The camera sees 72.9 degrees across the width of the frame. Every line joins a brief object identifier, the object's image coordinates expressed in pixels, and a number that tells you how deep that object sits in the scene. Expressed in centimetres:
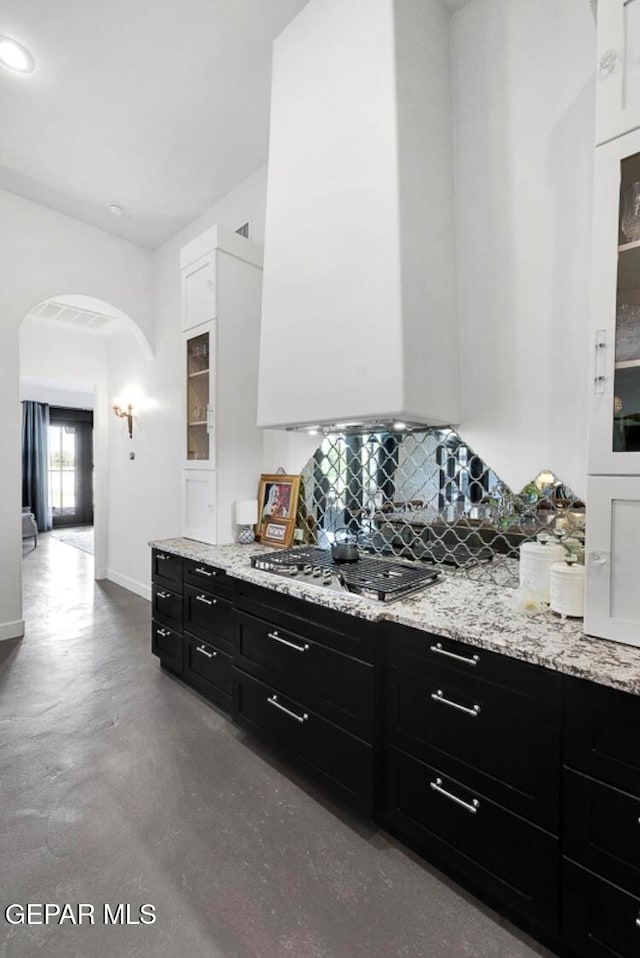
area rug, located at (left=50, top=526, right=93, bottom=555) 779
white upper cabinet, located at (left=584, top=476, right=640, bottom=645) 125
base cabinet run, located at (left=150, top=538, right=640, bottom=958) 113
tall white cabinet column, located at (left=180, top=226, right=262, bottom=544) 287
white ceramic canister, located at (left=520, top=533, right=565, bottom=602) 162
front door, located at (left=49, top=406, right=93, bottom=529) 967
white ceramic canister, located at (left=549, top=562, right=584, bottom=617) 145
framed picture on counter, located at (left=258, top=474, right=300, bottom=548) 280
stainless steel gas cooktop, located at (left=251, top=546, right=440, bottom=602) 176
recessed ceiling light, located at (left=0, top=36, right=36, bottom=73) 226
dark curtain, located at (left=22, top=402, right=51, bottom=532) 898
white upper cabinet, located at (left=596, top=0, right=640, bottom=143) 123
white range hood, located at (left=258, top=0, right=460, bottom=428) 180
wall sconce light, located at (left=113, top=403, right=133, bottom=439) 469
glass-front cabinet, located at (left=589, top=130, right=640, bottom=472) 127
